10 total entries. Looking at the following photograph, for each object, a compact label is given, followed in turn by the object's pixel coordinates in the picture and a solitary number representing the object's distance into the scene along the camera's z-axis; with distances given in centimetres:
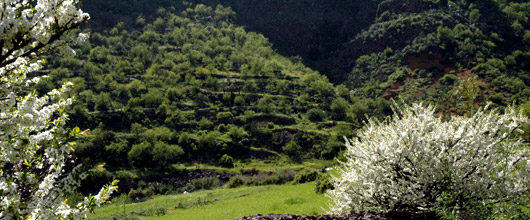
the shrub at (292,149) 7988
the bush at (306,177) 4119
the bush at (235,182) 5641
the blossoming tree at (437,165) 959
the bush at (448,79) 9425
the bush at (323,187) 2710
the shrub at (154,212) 3112
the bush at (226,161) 7353
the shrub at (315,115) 9438
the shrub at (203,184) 6182
